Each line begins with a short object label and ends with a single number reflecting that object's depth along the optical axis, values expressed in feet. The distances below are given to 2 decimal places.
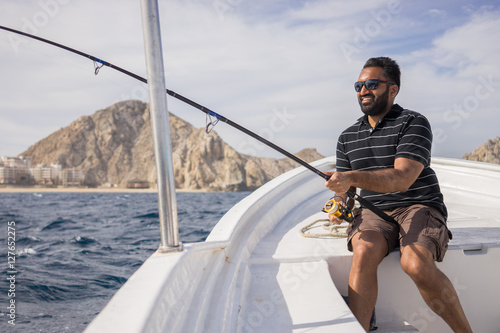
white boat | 3.38
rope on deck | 7.18
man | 5.20
